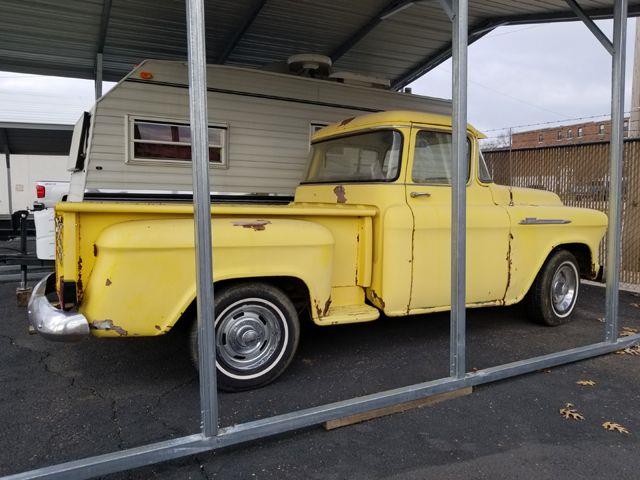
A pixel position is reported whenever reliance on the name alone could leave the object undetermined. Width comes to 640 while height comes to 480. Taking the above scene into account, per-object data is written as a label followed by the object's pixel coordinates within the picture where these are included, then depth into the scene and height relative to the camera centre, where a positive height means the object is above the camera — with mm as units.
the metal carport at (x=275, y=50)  2598 +2840
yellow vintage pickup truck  3184 -360
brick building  27531 +4157
